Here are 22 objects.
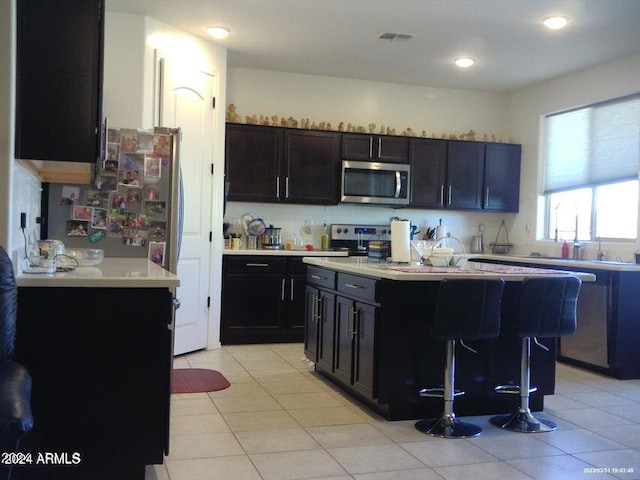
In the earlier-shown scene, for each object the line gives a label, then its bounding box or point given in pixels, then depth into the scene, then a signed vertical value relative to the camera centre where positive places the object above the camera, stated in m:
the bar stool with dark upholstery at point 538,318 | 3.32 -0.44
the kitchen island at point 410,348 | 3.43 -0.66
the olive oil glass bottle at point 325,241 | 6.41 -0.12
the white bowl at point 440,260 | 3.87 -0.17
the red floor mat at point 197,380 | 4.13 -1.07
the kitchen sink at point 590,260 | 5.11 -0.20
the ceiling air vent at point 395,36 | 5.06 +1.59
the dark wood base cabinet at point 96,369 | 2.36 -0.56
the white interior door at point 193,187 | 5.14 +0.34
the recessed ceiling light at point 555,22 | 4.53 +1.57
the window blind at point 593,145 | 5.48 +0.87
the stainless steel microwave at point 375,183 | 6.26 +0.49
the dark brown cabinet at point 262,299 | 5.77 -0.66
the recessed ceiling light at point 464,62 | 5.70 +1.58
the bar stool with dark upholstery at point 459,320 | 3.17 -0.44
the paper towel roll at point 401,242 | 4.01 -0.06
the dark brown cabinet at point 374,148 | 6.29 +0.85
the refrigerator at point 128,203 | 3.92 +0.14
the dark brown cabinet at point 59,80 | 2.46 +0.57
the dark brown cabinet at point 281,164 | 5.96 +0.62
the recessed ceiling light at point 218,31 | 5.06 +1.60
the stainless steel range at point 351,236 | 6.47 -0.05
